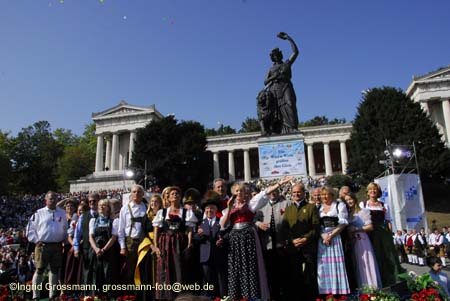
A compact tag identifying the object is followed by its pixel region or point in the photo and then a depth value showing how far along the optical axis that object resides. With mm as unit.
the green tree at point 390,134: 33969
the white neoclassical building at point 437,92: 55969
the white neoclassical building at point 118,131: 65938
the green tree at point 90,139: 77781
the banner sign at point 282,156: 12828
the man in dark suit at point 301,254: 5543
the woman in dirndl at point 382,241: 6156
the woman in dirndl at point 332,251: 5316
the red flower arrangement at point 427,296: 4746
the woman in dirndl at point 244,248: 5121
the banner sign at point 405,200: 18297
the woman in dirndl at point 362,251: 5621
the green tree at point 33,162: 62281
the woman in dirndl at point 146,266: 5829
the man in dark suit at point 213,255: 5559
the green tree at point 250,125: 81662
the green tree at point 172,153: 43500
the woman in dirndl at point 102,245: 6290
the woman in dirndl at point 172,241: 5375
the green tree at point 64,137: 79125
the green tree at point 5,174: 48375
